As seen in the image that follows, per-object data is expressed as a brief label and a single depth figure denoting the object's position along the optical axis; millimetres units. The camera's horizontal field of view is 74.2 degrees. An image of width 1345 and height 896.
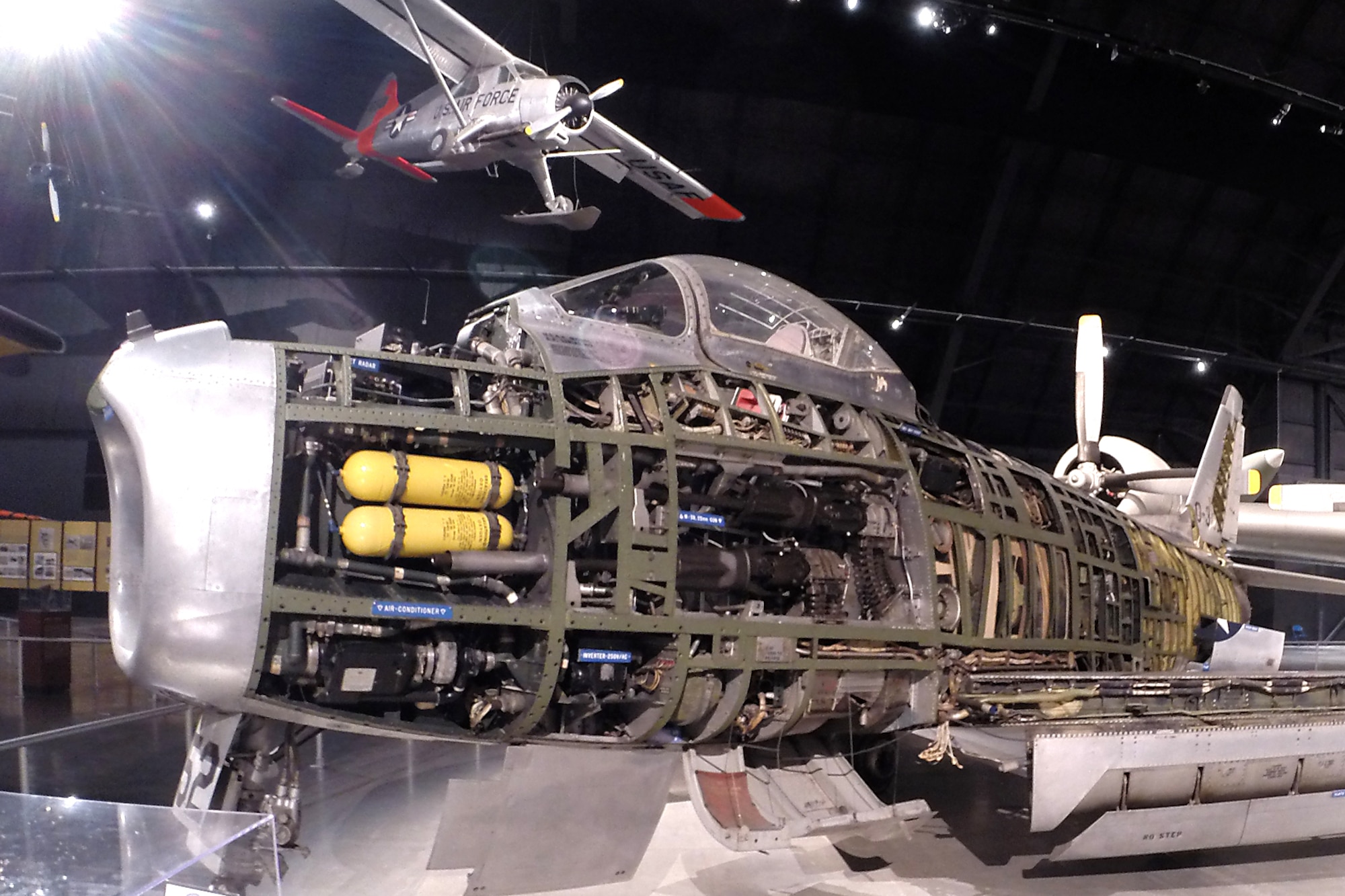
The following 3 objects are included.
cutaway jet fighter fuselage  3783
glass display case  2881
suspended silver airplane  10000
